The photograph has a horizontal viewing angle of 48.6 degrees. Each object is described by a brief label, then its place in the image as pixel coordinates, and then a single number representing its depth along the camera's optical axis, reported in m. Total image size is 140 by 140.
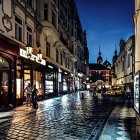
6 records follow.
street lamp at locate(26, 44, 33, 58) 10.21
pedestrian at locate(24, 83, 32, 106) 11.87
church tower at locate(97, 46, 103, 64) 88.51
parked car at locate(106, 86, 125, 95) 23.23
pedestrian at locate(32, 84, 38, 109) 10.85
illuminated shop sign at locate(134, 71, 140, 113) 3.66
